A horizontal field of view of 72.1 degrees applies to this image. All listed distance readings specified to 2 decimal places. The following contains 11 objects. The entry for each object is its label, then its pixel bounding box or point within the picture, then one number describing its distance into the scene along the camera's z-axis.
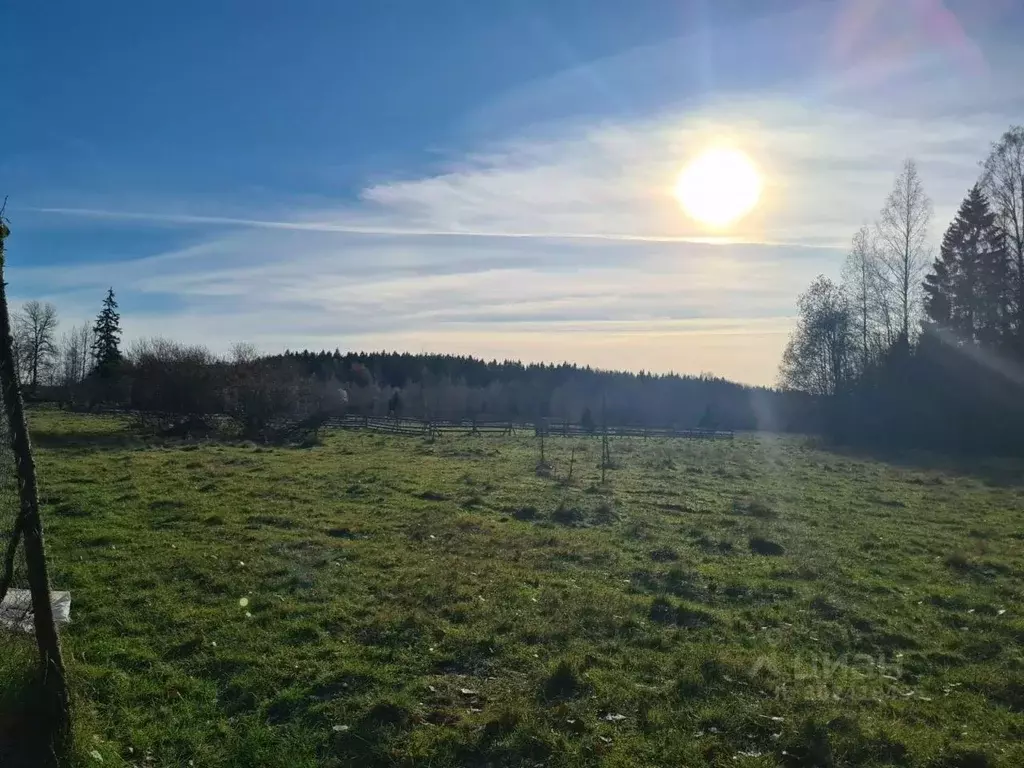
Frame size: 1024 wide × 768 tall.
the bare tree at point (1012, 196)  36.78
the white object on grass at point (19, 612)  6.37
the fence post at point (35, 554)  5.20
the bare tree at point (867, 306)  46.56
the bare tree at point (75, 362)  64.31
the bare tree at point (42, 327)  46.34
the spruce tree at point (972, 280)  40.69
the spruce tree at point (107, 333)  62.16
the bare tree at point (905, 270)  42.06
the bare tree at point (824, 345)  53.12
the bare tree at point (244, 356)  49.89
